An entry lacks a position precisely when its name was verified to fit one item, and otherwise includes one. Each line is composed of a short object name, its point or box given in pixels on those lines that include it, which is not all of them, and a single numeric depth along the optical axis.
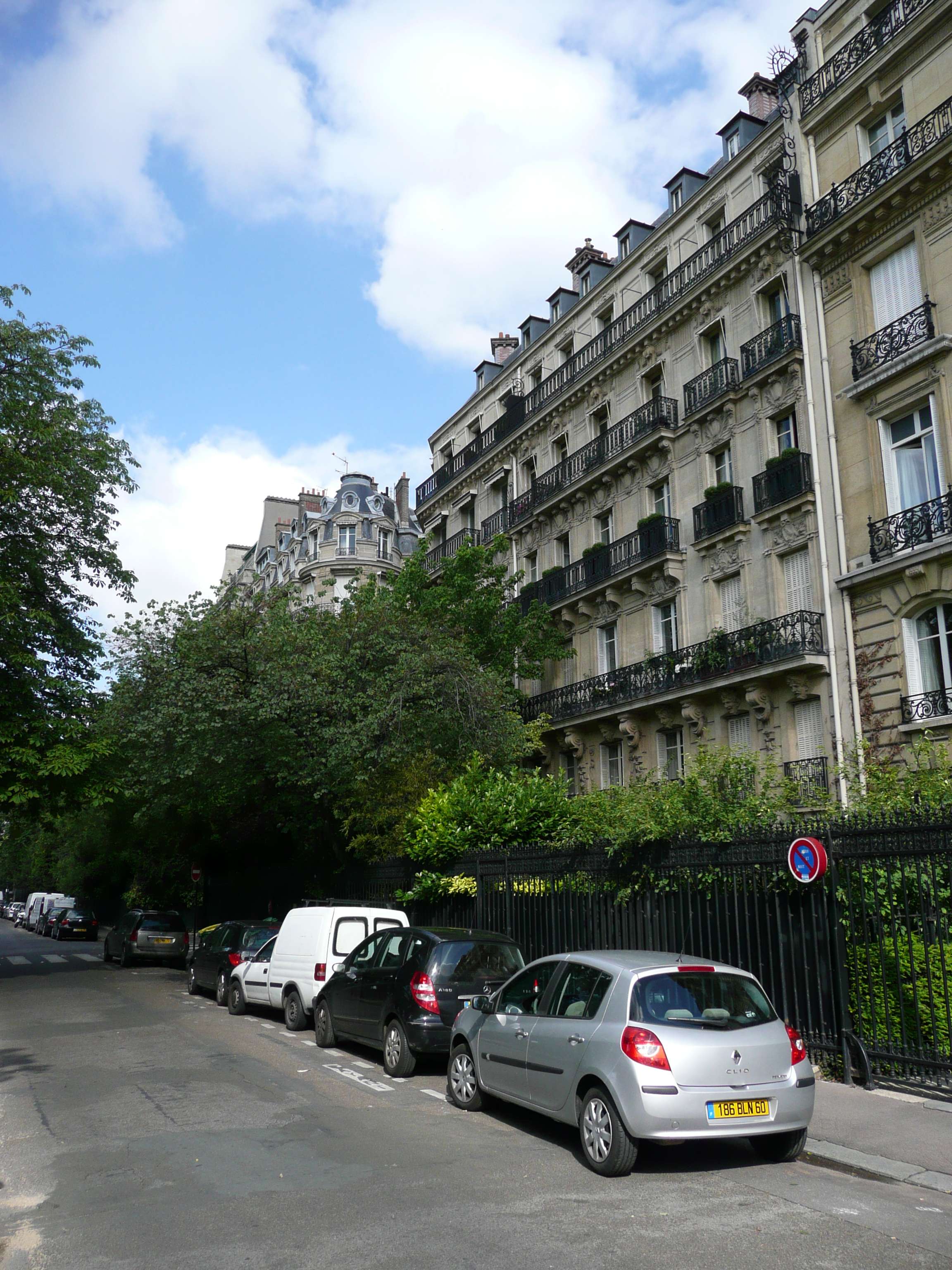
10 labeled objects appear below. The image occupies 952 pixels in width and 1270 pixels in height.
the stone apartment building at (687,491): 22.14
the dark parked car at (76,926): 44.53
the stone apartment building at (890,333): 18.95
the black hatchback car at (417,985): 10.71
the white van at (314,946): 14.56
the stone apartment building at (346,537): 55.97
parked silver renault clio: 6.86
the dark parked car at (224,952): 17.75
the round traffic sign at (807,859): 9.93
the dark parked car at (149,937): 28.09
